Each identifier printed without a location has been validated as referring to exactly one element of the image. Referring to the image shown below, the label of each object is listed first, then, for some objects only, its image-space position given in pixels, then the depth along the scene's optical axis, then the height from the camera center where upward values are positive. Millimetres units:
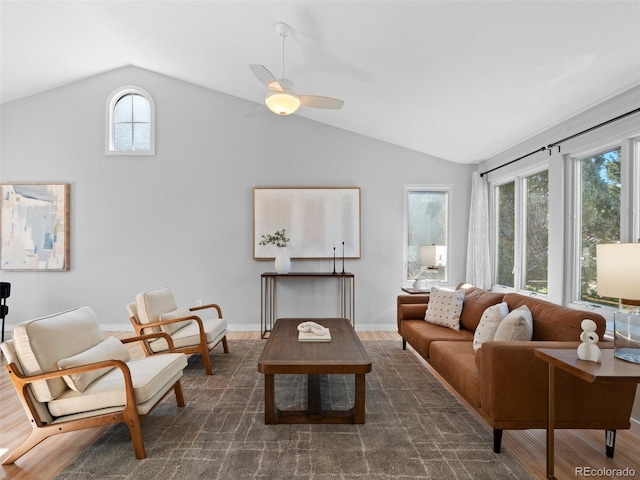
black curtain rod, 2613 +958
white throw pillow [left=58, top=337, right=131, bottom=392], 2031 -761
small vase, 4773 -281
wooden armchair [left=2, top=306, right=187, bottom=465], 1980 -882
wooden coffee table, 2340 -854
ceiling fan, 2810 +1243
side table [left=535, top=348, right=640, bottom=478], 1550 -592
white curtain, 4781 +71
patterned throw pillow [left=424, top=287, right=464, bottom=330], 3590 -700
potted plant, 4781 -66
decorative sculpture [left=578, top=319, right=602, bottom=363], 1739 -519
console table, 5051 -841
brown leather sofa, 2039 -885
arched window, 5203 +1746
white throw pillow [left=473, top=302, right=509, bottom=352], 2623 -619
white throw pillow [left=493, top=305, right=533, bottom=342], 2326 -579
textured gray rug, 1920 -1264
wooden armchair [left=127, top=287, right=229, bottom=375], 3307 -873
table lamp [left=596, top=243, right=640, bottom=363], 1647 -203
